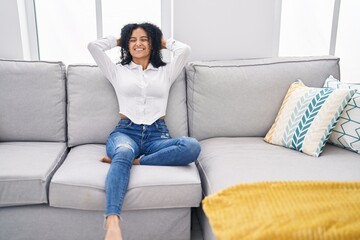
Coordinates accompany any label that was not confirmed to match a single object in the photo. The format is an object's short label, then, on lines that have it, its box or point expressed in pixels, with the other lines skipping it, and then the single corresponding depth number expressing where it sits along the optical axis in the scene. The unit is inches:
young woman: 63.5
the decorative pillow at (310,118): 65.2
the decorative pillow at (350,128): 65.1
